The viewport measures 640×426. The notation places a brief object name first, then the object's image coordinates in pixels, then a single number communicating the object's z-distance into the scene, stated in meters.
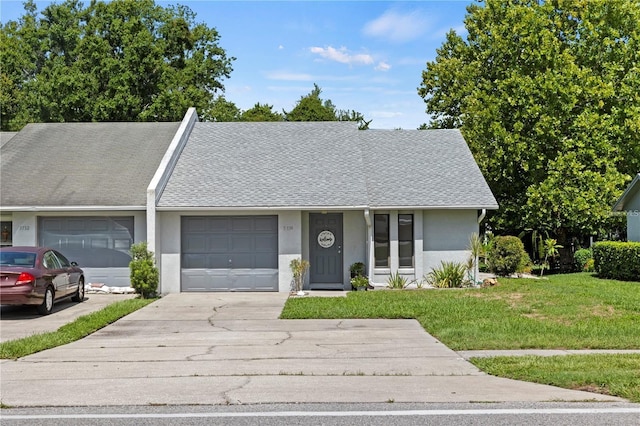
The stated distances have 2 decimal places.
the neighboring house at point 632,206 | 25.25
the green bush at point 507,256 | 23.23
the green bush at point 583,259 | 28.66
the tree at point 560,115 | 28.33
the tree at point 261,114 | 50.72
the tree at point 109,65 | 34.56
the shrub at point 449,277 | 20.84
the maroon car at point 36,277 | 15.05
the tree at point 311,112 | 51.69
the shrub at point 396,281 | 20.71
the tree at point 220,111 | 40.75
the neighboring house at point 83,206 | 20.75
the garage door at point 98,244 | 21.09
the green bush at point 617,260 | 21.88
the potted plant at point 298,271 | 20.42
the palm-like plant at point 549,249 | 29.00
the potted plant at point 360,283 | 20.52
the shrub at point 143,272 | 19.23
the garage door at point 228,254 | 21.03
